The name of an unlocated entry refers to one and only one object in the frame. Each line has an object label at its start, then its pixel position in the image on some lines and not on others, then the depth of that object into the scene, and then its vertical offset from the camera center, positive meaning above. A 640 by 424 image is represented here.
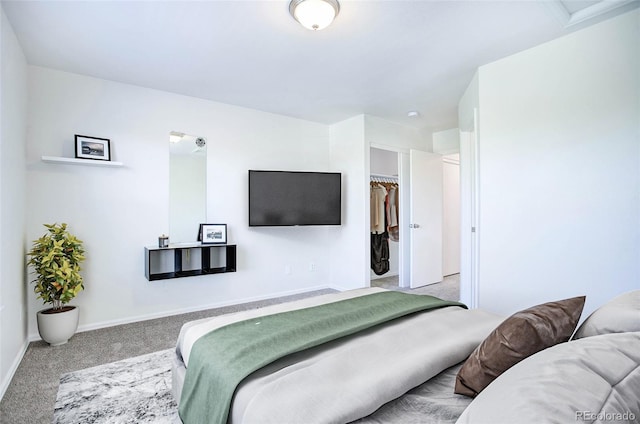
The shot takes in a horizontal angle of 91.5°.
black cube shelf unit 3.31 -0.52
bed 0.69 -0.56
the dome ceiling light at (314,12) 1.94 +1.29
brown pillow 0.98 -0.42
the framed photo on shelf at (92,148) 2.95 +0.66
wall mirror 3.52 +0.34
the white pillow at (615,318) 0.92 -0.33
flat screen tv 3.95 +0.21
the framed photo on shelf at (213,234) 3.64 -0.23
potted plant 2.57 -0.54
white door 4.70 -0.07
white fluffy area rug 1.70 -1.10
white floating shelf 2.81 +0.51
